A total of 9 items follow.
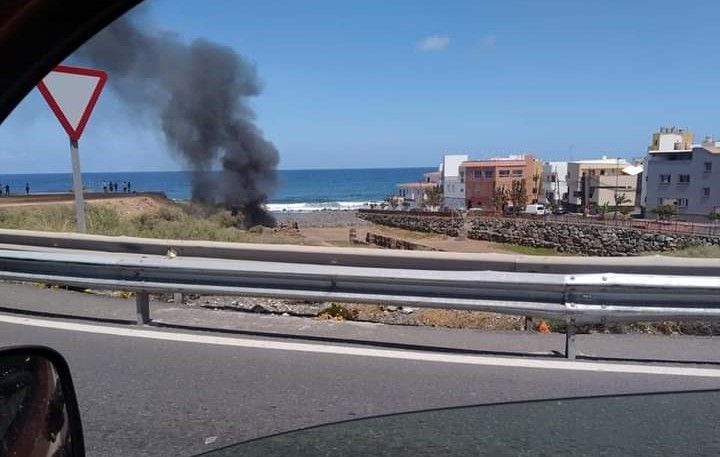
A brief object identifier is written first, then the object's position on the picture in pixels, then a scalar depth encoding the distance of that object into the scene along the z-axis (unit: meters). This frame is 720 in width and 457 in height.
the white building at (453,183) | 108.43
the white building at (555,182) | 103.86
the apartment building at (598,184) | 90.38
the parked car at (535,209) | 90.72
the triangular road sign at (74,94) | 6.98
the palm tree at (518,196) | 90.00
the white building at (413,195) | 113.12
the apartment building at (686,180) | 68.38
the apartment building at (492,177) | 99.62
